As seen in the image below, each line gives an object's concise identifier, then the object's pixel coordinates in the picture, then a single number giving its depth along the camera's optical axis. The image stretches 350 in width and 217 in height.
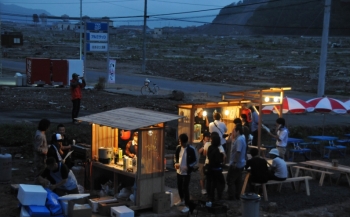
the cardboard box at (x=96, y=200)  10.70
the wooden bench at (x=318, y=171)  14.39
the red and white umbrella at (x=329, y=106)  18.64
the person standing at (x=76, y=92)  18.47
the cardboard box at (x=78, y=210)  9.70
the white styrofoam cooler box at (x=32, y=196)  9.56
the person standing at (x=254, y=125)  17.17
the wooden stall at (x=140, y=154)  10.74
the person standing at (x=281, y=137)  14.51
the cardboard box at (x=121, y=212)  9.90
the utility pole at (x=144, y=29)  50.25
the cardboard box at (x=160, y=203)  10.84
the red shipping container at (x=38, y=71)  32.44
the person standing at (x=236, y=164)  12.11
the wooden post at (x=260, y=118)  16.32
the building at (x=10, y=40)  54.22
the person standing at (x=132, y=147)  11.48
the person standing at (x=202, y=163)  12.76
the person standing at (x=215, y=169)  11.47
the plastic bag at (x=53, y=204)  9.74
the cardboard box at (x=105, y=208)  10.54
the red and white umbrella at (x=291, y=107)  18.22
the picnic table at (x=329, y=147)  18.56
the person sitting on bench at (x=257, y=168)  12.00
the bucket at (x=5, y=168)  12.65
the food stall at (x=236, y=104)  16.11
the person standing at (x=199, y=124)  16.20
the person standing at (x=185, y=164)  11.09
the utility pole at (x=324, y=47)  27.00
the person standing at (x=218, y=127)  14.78
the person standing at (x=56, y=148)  11.07
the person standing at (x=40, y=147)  11.77
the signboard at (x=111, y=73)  36.56
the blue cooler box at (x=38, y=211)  9.44
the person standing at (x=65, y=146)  12.52
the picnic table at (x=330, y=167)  14.25
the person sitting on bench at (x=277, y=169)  12.38
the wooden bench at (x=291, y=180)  12.46
